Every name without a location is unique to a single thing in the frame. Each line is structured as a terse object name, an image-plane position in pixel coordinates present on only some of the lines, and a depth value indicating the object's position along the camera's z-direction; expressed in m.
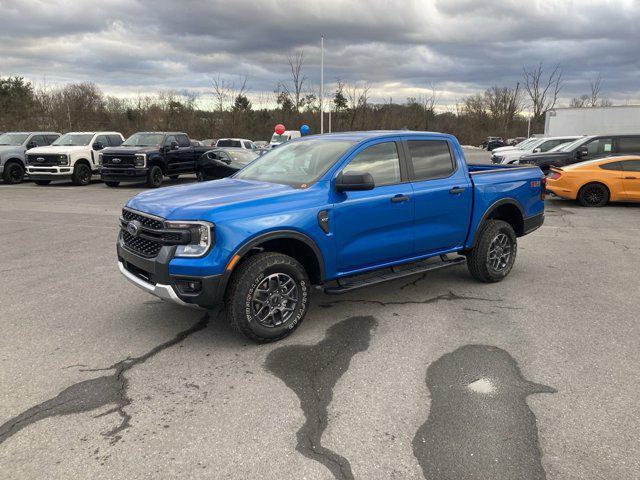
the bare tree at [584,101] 76.44
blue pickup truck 4.08
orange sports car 13.02
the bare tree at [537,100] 73.19
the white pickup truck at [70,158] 17.94
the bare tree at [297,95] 46.54
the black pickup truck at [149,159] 17.28
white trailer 26.42
